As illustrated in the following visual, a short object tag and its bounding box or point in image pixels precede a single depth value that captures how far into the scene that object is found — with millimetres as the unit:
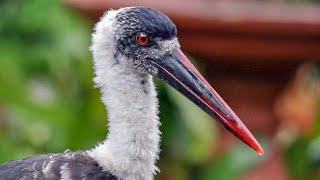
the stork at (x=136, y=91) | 8559
